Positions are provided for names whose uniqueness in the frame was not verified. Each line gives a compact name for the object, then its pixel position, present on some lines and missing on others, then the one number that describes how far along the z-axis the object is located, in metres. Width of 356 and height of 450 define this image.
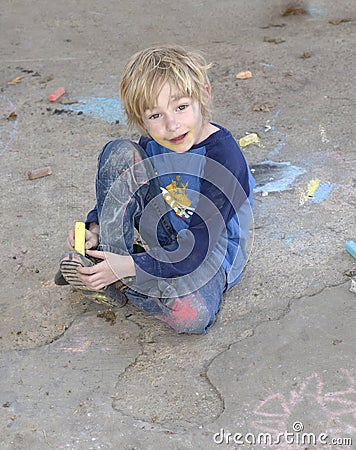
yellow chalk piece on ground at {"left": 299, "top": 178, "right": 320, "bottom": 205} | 6.19
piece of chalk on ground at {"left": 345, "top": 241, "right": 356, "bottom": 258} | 5.32
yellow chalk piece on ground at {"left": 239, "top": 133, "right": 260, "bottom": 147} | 7.21
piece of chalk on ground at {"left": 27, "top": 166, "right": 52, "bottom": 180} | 6.93
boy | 4.57
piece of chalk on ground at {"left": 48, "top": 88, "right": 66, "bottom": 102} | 8.55
